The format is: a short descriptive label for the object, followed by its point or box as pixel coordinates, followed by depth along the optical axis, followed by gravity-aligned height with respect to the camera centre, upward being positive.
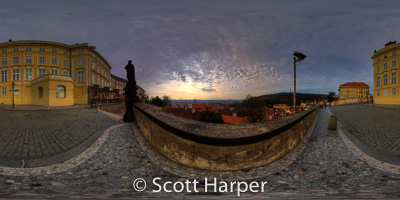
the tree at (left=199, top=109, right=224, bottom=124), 21.49 -2.45
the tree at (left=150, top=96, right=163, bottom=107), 39.30 -0.01
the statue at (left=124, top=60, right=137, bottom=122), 8.56 +0.84
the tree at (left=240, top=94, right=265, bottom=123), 25.56 -1.56
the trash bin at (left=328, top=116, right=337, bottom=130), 7.72 -1.25
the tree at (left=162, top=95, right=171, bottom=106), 45.72 +0.29
